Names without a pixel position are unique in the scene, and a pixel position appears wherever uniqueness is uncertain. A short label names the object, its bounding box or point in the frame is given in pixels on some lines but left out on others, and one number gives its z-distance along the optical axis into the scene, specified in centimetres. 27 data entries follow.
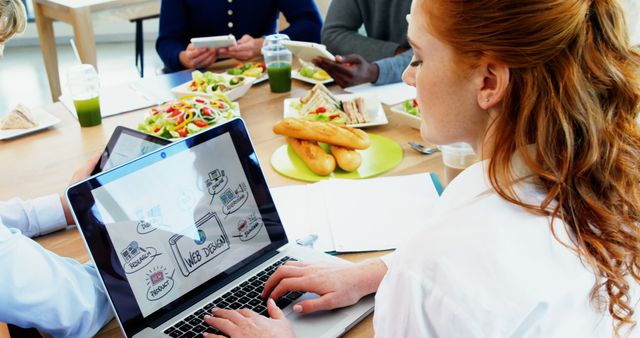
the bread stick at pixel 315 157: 131
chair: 411
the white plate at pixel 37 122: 157
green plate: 132
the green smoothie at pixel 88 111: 161
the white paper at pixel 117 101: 175
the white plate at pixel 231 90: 172
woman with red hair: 61
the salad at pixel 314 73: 191
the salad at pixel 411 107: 156
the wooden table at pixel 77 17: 314
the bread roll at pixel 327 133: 136
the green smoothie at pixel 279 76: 181
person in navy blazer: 244
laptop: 79
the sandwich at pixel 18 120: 160
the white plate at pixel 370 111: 155
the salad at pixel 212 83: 175
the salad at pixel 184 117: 141
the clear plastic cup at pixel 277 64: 182
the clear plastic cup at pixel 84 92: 161
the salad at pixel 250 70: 192
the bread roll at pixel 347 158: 132
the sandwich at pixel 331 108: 155
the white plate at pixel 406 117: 153
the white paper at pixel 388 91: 173
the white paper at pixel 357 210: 106
